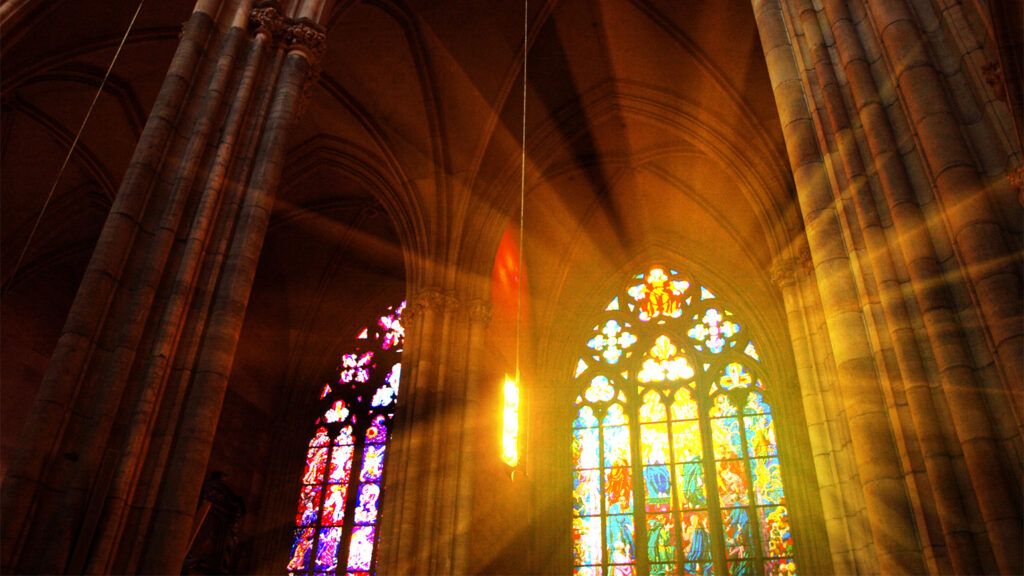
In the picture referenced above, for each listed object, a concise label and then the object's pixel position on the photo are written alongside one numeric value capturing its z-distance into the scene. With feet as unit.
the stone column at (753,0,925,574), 14.69
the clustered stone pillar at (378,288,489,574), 35.68
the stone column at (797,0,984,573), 13.12
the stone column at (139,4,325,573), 17.92
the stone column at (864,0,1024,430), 12.99
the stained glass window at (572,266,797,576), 44.70
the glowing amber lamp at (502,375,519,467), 44.01
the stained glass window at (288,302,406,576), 48.34
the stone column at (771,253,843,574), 30.89
